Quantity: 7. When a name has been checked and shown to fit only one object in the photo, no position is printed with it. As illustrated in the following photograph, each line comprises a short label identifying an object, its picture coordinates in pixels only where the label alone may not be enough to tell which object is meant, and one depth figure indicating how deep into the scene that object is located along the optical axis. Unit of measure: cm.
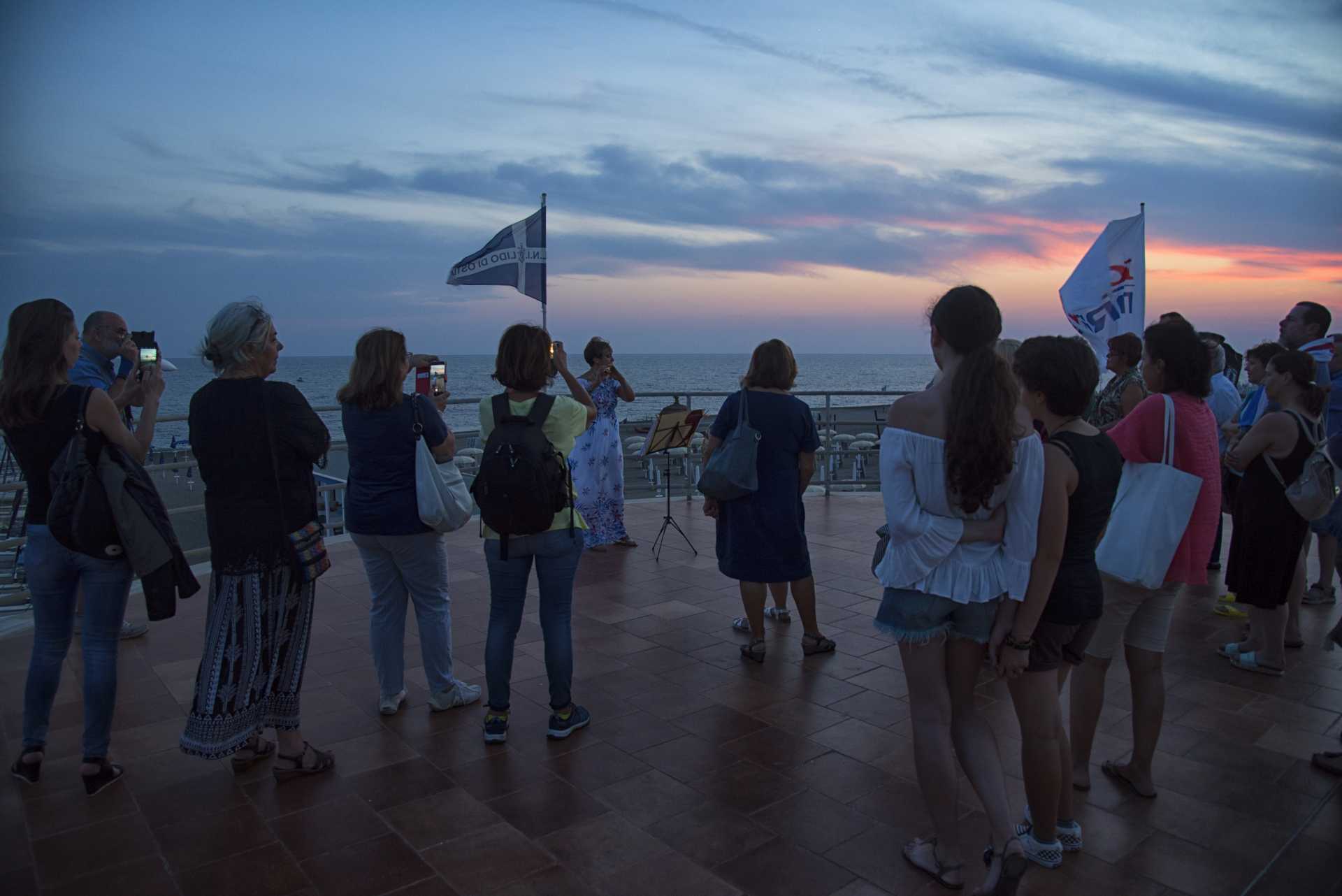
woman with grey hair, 300
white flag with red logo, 729
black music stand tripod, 685
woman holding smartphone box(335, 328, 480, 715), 353
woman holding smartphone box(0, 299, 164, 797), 302
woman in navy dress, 436
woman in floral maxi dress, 692
